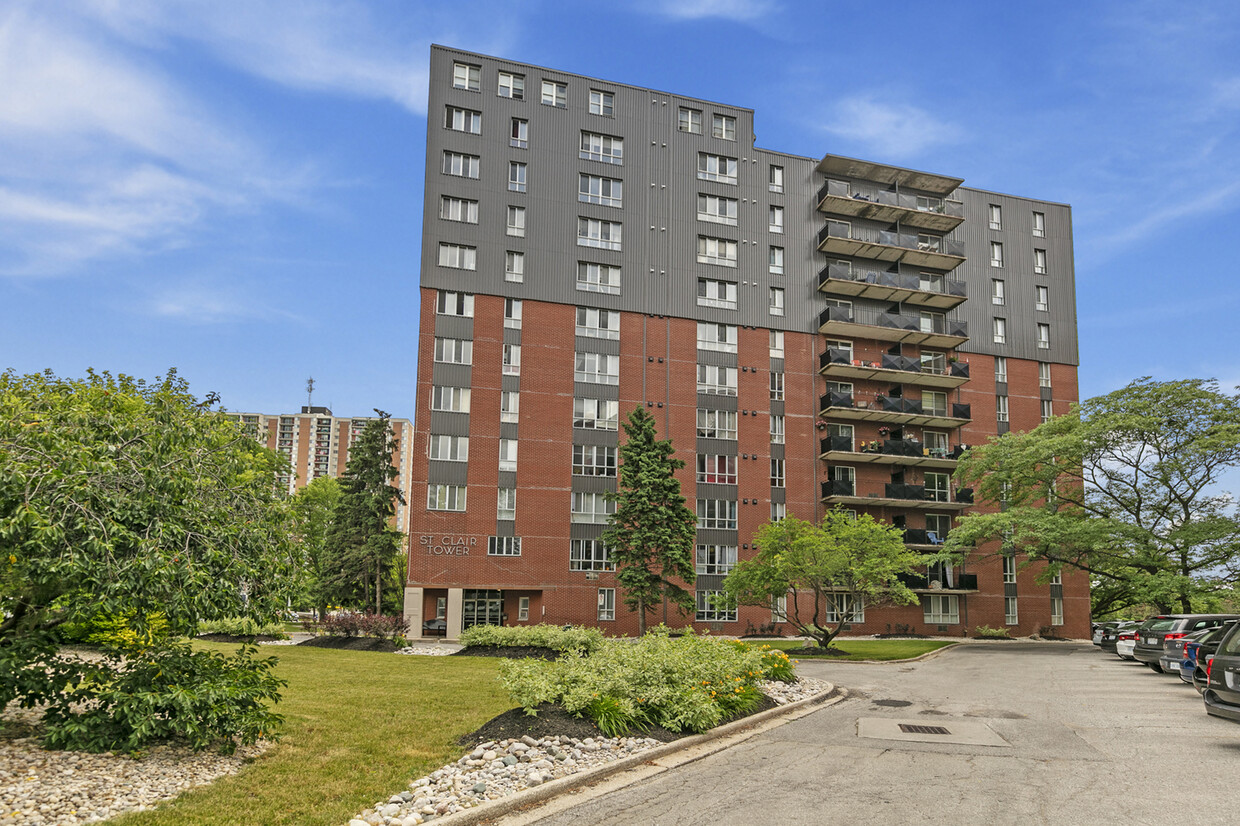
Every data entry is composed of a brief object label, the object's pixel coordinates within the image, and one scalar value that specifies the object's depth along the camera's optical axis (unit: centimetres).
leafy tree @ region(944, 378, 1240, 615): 3694
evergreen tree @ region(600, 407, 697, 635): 3553
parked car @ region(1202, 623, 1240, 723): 1170
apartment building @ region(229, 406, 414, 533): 14127
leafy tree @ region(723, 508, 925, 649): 3175
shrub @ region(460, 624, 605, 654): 2851
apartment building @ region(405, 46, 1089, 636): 4172
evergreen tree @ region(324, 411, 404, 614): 4638
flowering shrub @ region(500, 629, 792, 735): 1175
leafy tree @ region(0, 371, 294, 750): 794
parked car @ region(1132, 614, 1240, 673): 2362
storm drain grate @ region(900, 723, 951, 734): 1373
